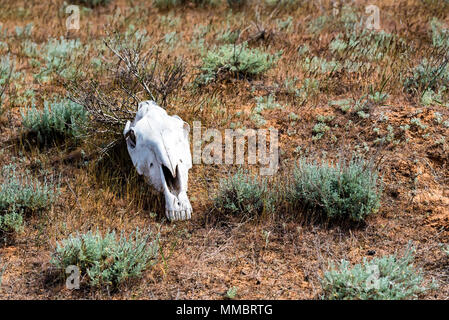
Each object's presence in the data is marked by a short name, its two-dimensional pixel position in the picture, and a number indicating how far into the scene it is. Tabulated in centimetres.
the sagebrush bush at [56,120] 1248
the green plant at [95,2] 2040
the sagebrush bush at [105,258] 862
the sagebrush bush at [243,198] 1024
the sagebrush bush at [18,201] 984
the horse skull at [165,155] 1010
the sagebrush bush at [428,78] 1334
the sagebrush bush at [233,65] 1424
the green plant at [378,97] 1289
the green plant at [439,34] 1559
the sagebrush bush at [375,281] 796
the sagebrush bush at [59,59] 1473
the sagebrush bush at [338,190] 991
